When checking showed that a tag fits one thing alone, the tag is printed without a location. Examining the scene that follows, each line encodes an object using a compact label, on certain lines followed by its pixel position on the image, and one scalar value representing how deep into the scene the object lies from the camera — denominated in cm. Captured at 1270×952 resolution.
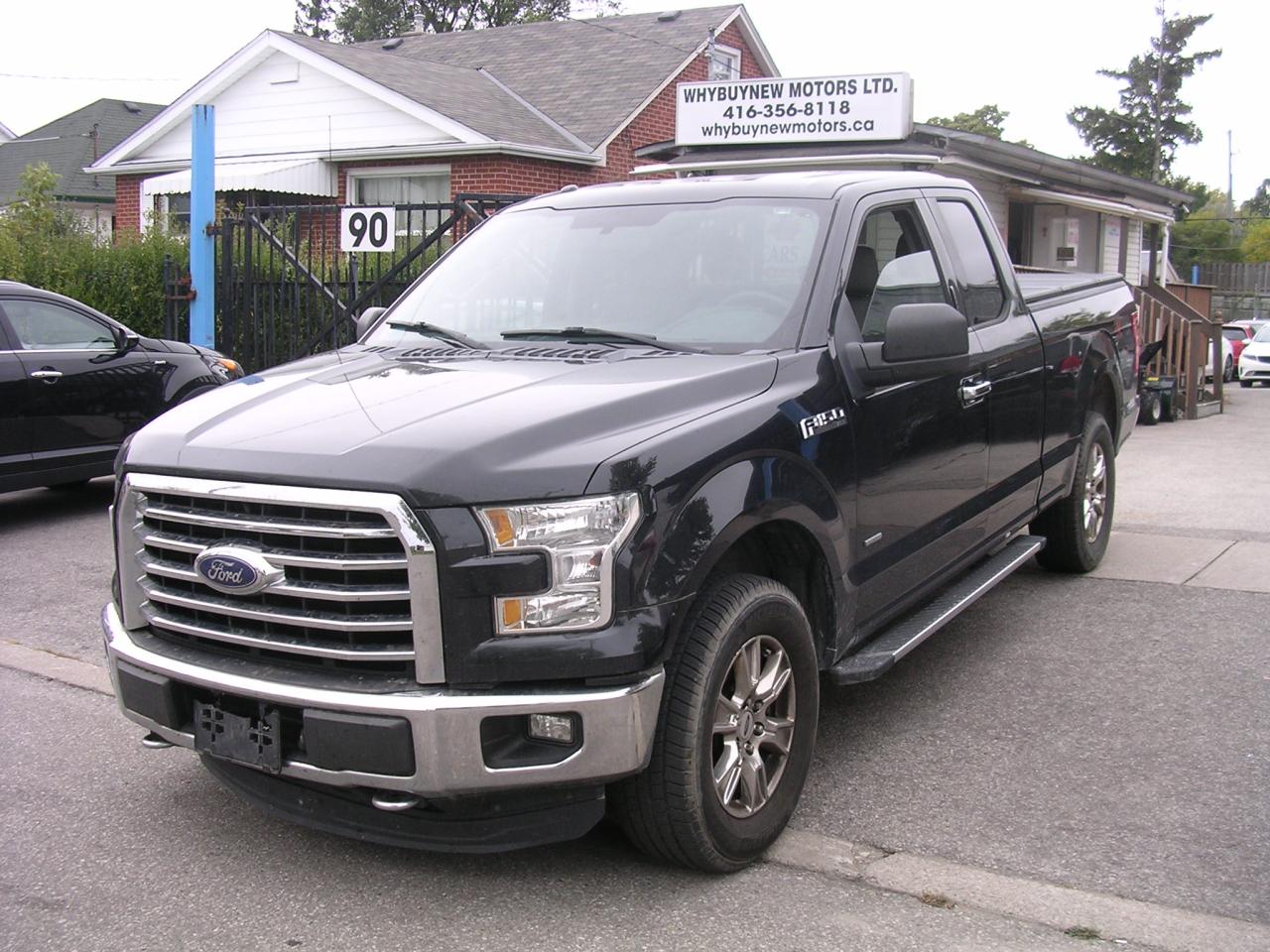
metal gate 1224
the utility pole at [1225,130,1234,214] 7562
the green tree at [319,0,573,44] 5031
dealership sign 1619
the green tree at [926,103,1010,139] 6750
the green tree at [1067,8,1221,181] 6059
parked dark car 878
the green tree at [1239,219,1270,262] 5878
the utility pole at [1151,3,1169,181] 6012
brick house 2036
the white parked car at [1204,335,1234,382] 2608
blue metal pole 1284
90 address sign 1134
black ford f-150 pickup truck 316
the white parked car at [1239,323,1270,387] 2564
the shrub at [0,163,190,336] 1413
